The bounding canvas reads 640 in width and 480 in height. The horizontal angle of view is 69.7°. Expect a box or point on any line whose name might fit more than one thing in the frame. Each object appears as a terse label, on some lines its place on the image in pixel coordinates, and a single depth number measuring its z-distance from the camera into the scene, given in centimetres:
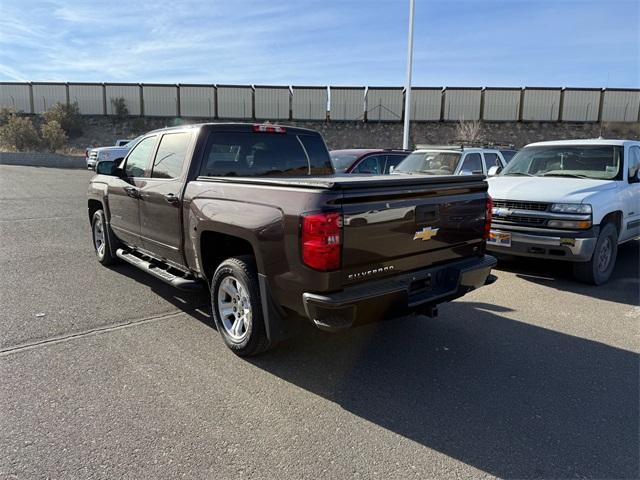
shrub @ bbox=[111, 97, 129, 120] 3956
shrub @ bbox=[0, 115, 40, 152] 3334
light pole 1995
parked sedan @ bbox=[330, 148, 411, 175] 1064
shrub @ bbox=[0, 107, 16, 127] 3678
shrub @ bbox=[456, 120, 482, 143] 3294
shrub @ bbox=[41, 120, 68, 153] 3369
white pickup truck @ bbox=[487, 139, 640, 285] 608
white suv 1034
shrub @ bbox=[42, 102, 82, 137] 3772
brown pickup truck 316
